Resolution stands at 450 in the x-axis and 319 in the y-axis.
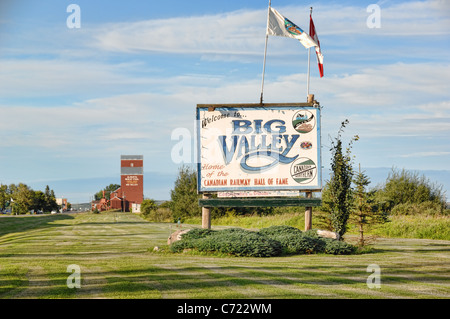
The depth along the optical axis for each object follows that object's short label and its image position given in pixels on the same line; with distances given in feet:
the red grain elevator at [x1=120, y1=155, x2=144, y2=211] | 430.32
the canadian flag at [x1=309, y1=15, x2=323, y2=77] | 78.28
